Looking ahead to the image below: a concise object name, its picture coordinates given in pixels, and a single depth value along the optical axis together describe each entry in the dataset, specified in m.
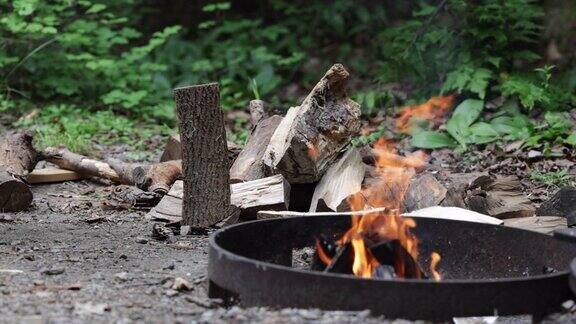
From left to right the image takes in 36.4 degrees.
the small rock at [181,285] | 3.90
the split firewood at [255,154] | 5.75
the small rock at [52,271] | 4.16
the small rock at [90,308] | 3.43
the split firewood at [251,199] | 5.17
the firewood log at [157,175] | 6.09
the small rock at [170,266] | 4.34
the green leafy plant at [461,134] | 7.35
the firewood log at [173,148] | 6.44
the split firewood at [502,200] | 5.09
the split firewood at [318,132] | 5.03
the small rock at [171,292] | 3.81
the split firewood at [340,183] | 5.05
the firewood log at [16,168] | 5.70
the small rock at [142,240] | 4.96
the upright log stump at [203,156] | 5.07
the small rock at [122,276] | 4.07
